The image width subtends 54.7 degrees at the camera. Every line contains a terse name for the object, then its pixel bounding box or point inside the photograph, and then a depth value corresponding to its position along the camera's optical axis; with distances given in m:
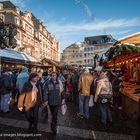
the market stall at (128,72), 4.56
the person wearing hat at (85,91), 4.83
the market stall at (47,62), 18.36
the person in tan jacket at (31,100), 3.32
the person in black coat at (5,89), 5.37
